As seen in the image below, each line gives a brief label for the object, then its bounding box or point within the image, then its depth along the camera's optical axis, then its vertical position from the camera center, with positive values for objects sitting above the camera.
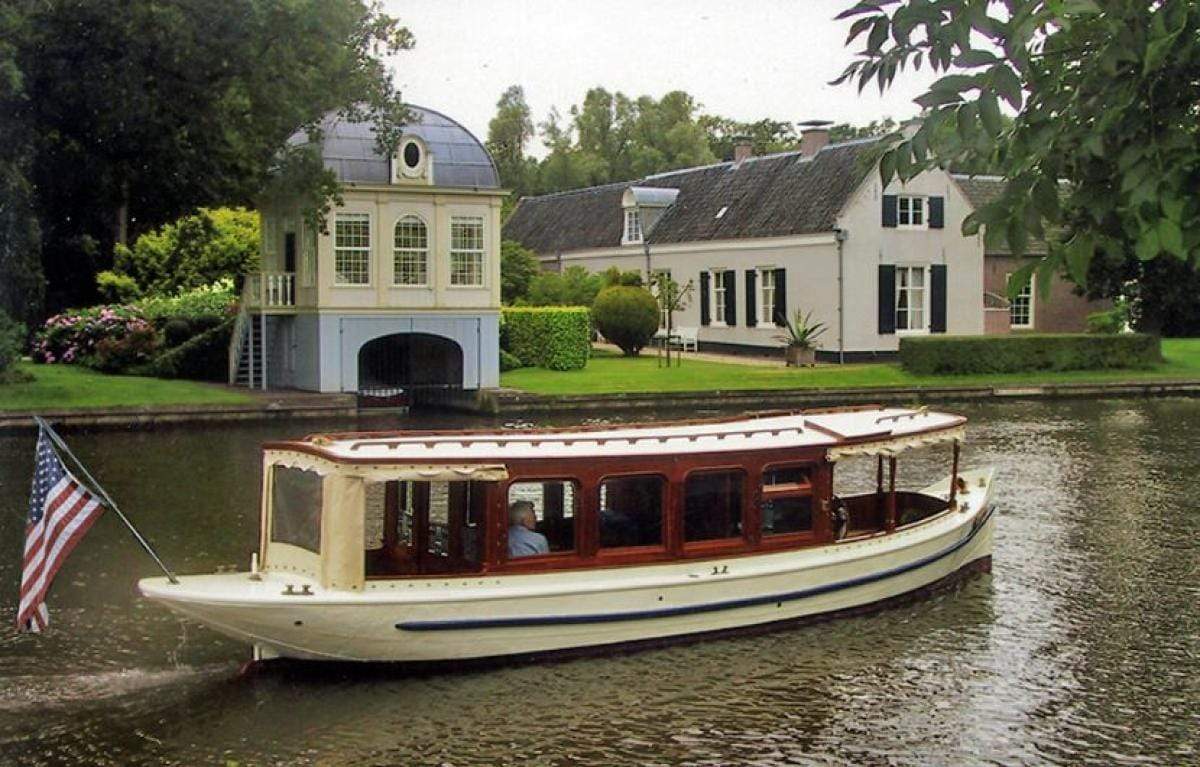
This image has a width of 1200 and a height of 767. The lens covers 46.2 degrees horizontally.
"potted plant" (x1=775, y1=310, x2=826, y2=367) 45.66 +0.80
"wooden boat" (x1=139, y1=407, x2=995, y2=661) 13.04 -1.86
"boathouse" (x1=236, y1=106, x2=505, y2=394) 37.44 +2.55
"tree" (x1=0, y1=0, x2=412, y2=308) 32.34 +6.81
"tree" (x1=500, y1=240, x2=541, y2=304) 51.34 +3.36
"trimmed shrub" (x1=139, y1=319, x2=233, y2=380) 40.47 +0.15
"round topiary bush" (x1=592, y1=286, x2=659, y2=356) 49.28 +1.71
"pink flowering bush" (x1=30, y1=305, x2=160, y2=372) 40.94 +0.76
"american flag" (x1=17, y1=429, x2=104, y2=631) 12.00 -1.40
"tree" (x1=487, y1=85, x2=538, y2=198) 95.88 +16.15
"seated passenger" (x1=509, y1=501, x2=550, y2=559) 13.96 -1.68
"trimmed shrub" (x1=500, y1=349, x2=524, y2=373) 43.62 +0.08
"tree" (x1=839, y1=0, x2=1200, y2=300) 5.28 +0.99
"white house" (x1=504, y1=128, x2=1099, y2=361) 47.22 +3.97
